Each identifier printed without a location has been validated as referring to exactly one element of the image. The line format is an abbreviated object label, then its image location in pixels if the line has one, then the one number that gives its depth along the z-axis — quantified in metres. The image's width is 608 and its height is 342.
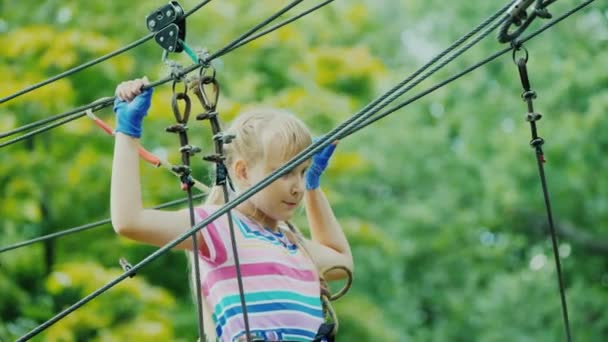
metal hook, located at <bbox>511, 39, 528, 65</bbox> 5.94
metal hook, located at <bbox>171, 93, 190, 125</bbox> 5.62
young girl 5.72
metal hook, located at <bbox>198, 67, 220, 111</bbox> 5.65
